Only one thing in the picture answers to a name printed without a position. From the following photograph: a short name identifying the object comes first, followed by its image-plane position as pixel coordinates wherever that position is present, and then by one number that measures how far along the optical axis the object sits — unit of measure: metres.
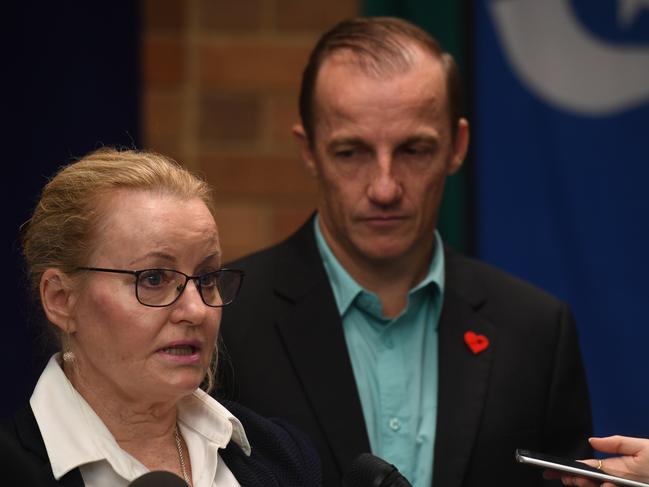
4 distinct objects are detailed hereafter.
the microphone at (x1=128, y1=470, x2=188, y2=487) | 3.78
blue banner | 4.72
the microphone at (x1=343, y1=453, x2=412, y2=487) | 3.87
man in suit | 4.23
